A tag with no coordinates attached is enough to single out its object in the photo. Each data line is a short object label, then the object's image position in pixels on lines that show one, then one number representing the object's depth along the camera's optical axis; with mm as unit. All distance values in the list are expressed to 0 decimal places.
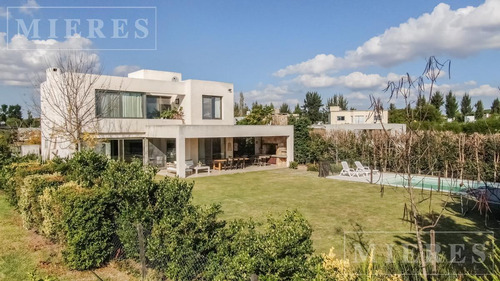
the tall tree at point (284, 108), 85275
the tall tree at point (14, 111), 62591
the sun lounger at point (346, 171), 22188
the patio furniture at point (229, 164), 25609
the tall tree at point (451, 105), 65312
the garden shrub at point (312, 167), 24703
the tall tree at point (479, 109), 64738
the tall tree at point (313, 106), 82312
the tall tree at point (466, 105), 73469
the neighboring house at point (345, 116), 53344
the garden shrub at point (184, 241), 5816
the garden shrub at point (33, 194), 9594
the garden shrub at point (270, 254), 4738
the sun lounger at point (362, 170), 22109
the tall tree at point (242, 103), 75212
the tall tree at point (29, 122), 42700
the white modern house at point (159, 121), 21453
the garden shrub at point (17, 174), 11664
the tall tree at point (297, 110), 81950
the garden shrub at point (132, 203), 6941
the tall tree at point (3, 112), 61306
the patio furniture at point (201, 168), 22747
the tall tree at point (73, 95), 19250
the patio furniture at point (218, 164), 24975
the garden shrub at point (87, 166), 9416
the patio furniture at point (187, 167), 22297
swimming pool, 16831
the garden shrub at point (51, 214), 7961
